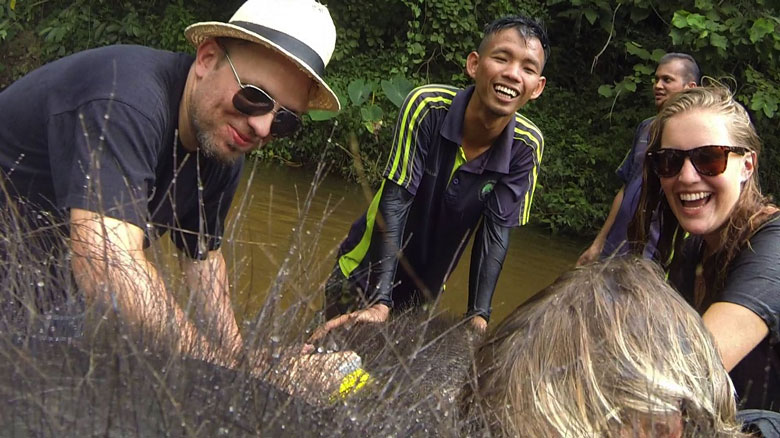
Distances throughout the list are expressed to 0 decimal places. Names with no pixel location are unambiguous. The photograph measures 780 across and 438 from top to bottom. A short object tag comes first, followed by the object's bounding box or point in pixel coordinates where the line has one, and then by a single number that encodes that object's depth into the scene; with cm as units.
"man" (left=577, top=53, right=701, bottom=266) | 412
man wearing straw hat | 190
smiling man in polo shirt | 328
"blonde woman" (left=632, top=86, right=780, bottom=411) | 187
